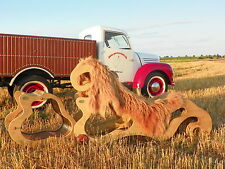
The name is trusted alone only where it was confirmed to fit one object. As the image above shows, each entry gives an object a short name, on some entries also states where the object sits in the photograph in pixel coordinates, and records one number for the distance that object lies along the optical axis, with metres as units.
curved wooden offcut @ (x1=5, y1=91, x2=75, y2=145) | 3.40
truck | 6.25
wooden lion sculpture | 3.48
